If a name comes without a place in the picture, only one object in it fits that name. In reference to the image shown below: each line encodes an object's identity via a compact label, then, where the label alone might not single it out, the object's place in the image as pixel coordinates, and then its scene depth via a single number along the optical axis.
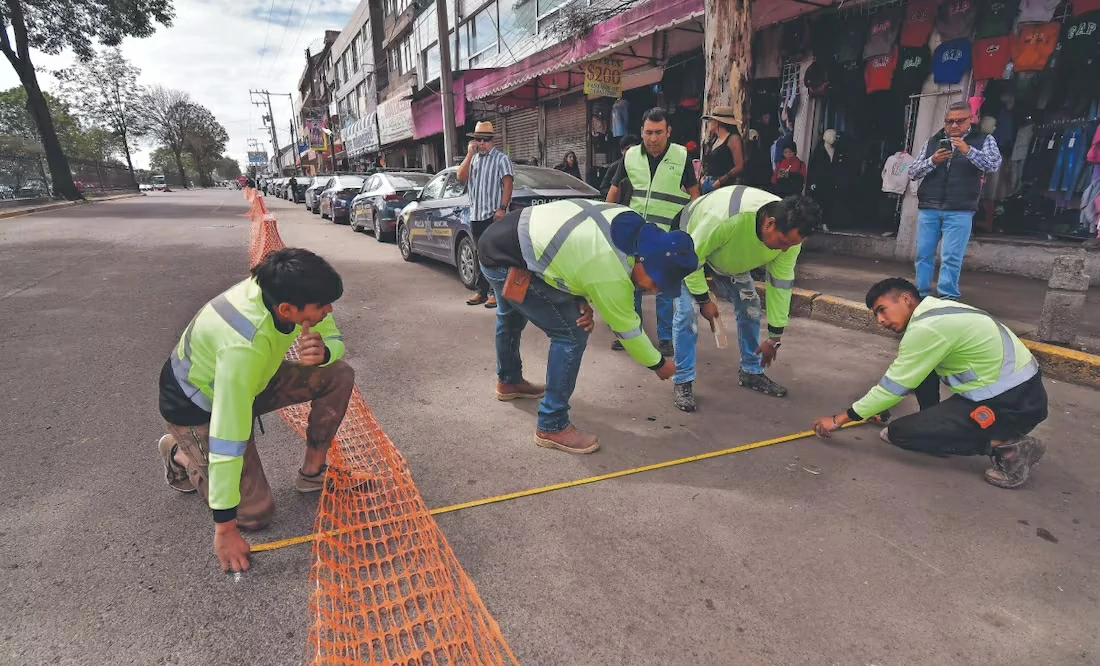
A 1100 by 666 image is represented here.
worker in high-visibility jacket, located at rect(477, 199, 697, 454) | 2.49
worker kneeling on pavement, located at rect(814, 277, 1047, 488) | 2.70
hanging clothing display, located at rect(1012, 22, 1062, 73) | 6.02
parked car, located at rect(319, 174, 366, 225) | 14.91
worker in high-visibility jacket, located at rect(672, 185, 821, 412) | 3.11
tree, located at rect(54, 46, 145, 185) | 45.75
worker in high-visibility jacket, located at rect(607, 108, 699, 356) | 4.22
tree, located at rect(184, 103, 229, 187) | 76.19
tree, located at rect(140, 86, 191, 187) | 72.94
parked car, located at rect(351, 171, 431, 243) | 10.88
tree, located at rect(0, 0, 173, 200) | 20.12
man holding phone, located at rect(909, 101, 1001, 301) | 4.83
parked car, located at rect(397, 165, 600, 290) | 6.59
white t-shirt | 7.42
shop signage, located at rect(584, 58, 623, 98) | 9.88
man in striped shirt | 5.84
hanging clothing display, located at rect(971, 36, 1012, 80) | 6.31
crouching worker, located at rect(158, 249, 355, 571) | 1.98
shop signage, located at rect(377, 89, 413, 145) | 21.52
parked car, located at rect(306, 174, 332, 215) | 19.28
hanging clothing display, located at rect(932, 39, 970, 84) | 6.61
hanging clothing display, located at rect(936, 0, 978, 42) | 6.39
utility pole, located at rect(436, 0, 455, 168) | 13.22
